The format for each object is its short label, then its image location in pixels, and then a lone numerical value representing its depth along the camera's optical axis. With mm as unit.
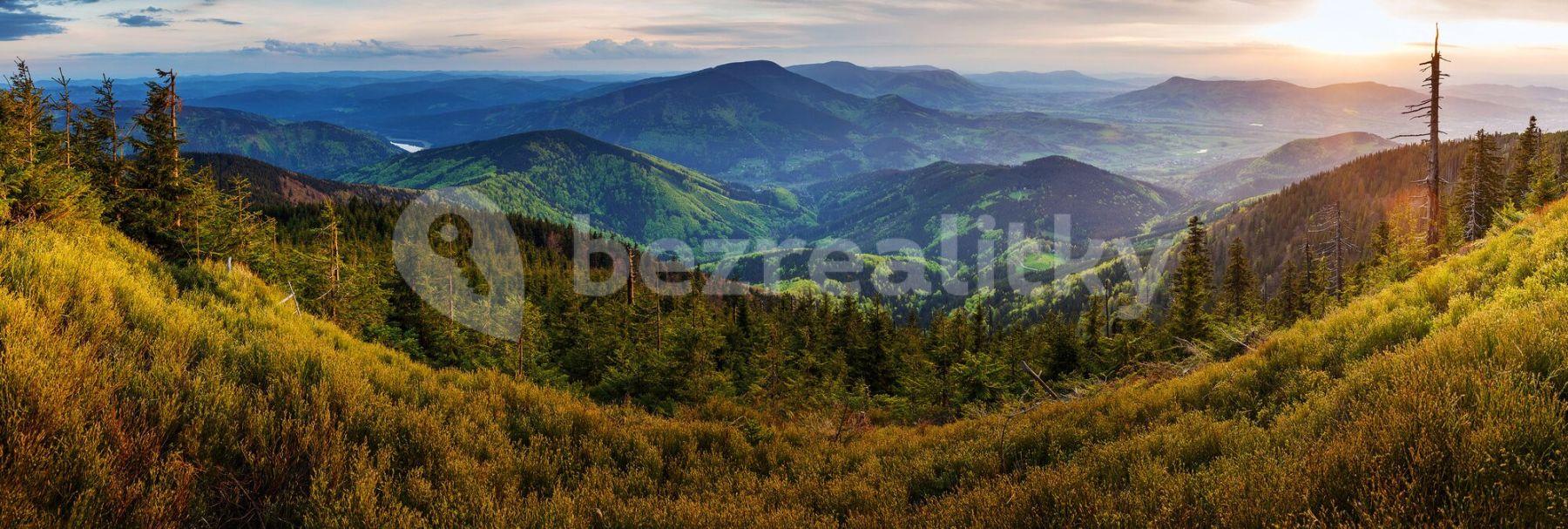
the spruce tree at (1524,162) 47353
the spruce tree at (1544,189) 29672
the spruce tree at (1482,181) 45875
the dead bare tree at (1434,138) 23578
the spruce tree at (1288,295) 53812
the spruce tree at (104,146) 23984
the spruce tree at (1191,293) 35406
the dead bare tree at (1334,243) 34500
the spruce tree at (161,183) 23625
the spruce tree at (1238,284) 46719
